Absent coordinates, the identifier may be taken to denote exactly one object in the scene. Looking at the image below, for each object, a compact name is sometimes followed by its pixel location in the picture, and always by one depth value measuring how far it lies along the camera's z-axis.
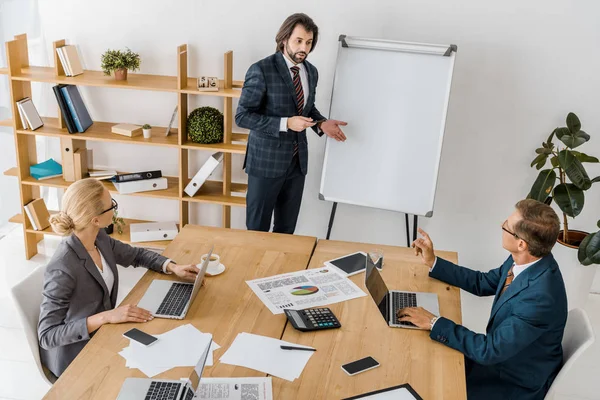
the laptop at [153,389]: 2.05
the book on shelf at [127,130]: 4.36
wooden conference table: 2.19
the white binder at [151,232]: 4.53
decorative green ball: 4.29
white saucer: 2.87
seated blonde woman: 2.43
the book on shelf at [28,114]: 4.29
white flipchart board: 3.91
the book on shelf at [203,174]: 4.36
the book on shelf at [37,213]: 4.53
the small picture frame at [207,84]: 4.19
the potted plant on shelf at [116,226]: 4.59
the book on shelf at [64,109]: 4.24
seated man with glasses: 2.36
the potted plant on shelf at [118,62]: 4.20
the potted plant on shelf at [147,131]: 4.35
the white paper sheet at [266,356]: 2.26
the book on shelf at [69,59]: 4.21
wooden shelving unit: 4.18
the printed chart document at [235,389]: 2.10
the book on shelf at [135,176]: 4.44
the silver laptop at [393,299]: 2.53
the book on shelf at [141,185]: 4.43
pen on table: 2.37
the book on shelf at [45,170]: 4.54
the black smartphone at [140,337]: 2.35
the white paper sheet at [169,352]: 2.24
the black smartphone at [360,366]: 2.27
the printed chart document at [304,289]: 2.68
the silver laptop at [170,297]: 2.55
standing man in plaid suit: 3.60
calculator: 2.50
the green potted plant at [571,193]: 3.82
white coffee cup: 2.88
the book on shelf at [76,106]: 4.29
